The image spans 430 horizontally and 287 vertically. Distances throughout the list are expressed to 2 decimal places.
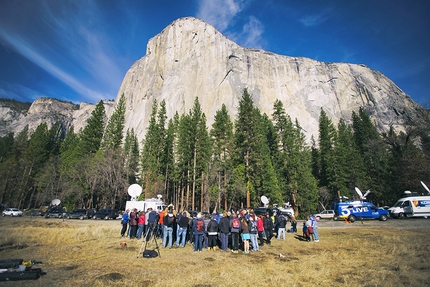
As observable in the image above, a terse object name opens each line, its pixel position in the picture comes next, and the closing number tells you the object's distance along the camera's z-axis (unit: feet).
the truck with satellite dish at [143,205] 79.30
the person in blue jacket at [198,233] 34.17
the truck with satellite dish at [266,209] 75.84
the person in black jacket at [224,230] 36.01
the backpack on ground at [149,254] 28.63
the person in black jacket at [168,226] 36.11
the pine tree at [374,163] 134.82
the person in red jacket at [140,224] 44.42
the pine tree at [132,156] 153.79
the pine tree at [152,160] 132.98
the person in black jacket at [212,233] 36.11
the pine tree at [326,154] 142.61
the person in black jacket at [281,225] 46.57
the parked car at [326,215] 107.86
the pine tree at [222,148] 120.26
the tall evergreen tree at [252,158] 113.29
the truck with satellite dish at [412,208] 75.36
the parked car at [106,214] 106.93
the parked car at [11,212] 118.32
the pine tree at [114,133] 154.20
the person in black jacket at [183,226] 37.14
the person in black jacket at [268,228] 42.45
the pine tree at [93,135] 150.82
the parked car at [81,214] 105.05
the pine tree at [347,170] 136.36
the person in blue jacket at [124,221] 46.09
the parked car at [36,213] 117.76
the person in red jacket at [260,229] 39.18
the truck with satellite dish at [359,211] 78.69
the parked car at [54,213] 111.14
